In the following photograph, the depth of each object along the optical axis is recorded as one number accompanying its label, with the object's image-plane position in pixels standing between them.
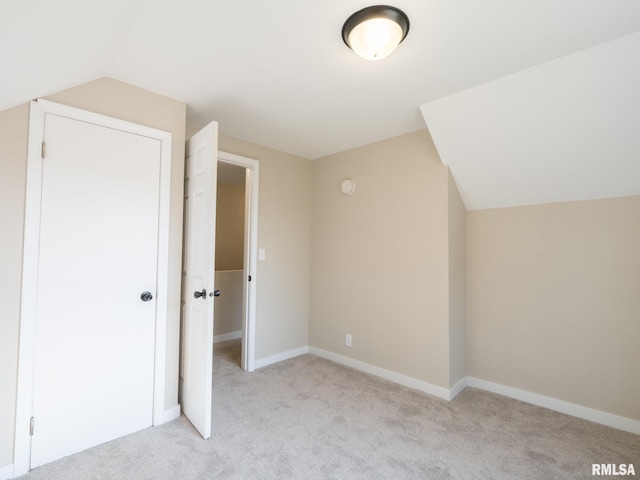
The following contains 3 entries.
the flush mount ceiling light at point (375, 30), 1.45
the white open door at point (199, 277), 2.04
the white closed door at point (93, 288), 1.80
